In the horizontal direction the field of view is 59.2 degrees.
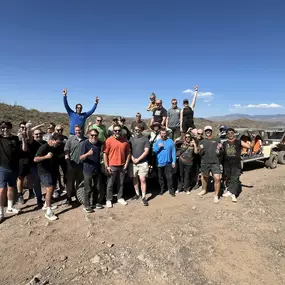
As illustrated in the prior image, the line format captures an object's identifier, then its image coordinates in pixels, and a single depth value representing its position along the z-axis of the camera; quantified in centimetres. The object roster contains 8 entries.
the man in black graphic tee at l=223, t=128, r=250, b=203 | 594
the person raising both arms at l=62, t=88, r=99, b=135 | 632
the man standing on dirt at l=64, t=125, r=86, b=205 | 540
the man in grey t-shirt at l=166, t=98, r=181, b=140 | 743
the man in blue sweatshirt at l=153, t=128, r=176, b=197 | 599
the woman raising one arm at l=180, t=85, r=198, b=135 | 735
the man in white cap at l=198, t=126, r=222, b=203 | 593
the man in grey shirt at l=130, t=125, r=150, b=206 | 572
